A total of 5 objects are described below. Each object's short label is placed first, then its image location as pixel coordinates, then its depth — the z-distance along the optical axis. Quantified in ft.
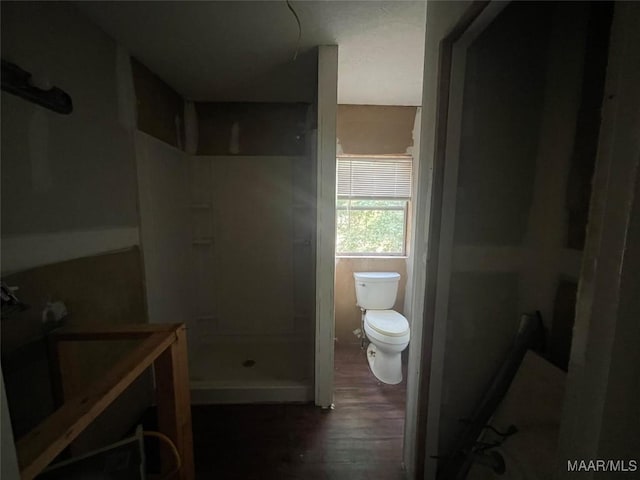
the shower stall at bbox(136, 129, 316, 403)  7.25
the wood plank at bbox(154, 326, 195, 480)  3.11
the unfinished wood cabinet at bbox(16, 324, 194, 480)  2.42
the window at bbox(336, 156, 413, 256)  8.13
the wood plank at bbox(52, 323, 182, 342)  3.13
